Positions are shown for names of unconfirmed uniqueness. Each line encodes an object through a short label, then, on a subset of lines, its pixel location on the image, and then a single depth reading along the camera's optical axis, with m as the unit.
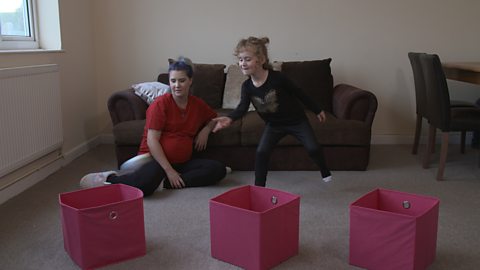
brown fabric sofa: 3.51
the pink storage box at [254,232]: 1.96
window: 3.32
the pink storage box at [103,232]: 1.98
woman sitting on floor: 3.00
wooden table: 3.31
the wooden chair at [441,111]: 3.19
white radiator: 2.89
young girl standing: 2.90
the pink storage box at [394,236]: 1.89
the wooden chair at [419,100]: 3.61
